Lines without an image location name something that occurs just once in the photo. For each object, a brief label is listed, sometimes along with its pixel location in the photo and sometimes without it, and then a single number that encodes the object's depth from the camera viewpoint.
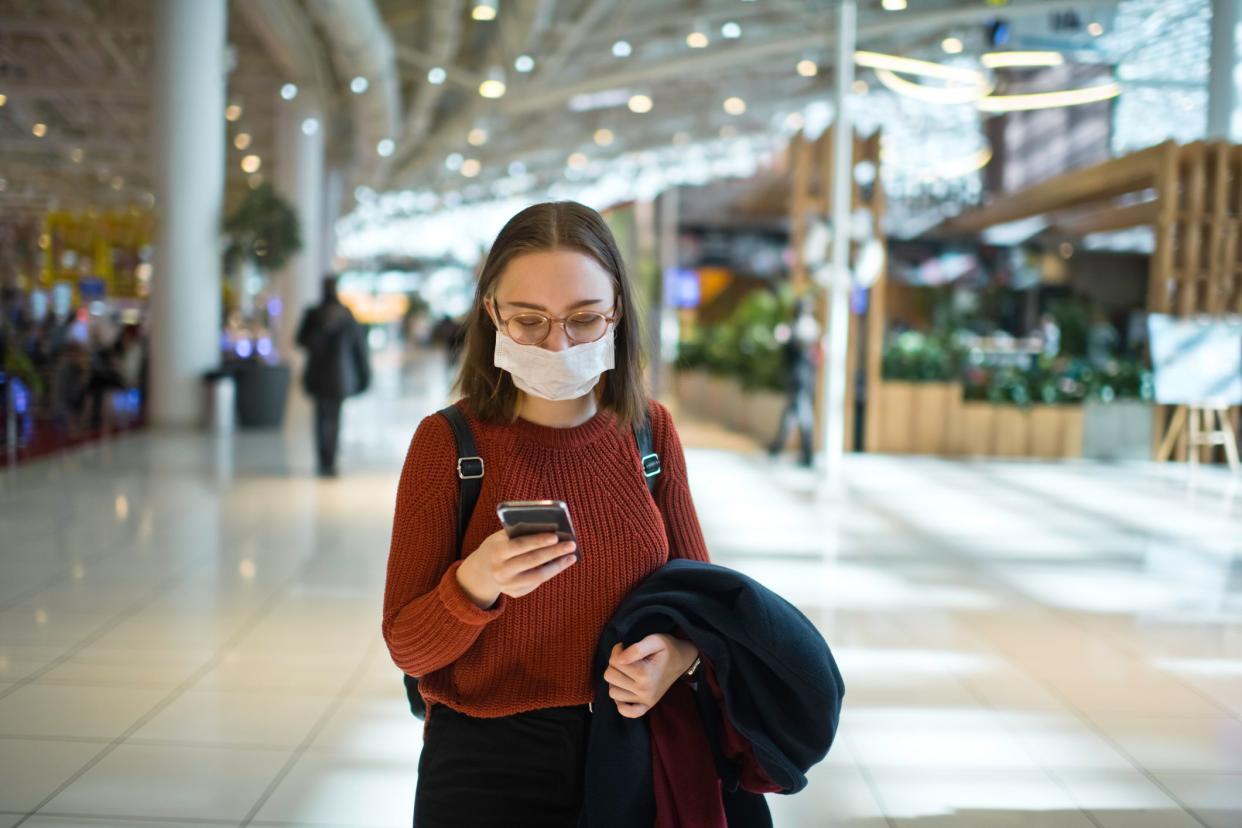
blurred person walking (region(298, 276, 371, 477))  9.09
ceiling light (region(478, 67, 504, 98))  18.92
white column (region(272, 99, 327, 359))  20.81
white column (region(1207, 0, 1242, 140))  12.73
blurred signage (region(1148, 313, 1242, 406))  10.16
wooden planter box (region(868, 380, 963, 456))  12.66
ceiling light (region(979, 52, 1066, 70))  13.66
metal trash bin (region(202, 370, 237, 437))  12.57
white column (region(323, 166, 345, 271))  30.20
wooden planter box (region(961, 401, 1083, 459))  12.49
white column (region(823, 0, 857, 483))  9.77
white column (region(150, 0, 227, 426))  12.61
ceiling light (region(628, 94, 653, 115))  26.36
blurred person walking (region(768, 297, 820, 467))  11.00
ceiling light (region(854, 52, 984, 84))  12.69
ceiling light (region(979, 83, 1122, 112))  15.22
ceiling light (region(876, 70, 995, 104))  16.00
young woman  1.61
